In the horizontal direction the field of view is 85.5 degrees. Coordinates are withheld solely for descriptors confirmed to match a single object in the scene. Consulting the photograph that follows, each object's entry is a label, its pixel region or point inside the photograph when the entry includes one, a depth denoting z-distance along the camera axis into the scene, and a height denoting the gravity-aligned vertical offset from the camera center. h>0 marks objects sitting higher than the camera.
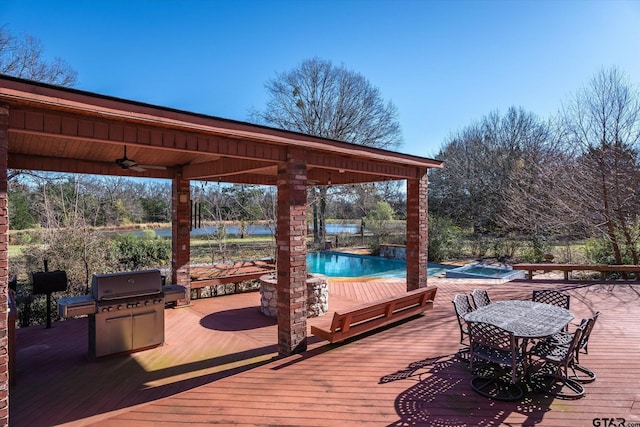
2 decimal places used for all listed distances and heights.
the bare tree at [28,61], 9.79 +4.85
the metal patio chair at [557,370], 3.25 -1.53
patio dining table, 3.36 -1.04
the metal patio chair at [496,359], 3.21 -1.33
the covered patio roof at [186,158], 2.64 +0.88
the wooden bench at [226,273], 7.38 -1.16
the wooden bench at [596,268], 8.48 -1.17
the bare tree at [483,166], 21.66 +3.64
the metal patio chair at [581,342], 3.45 -1.29
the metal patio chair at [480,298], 4.52 -1.03
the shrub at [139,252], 11.03 -0.98
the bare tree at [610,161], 10.02 +1.79
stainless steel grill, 4.44 -1.15
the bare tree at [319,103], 19.70 +6.78
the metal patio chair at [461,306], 4.03 -1.02
